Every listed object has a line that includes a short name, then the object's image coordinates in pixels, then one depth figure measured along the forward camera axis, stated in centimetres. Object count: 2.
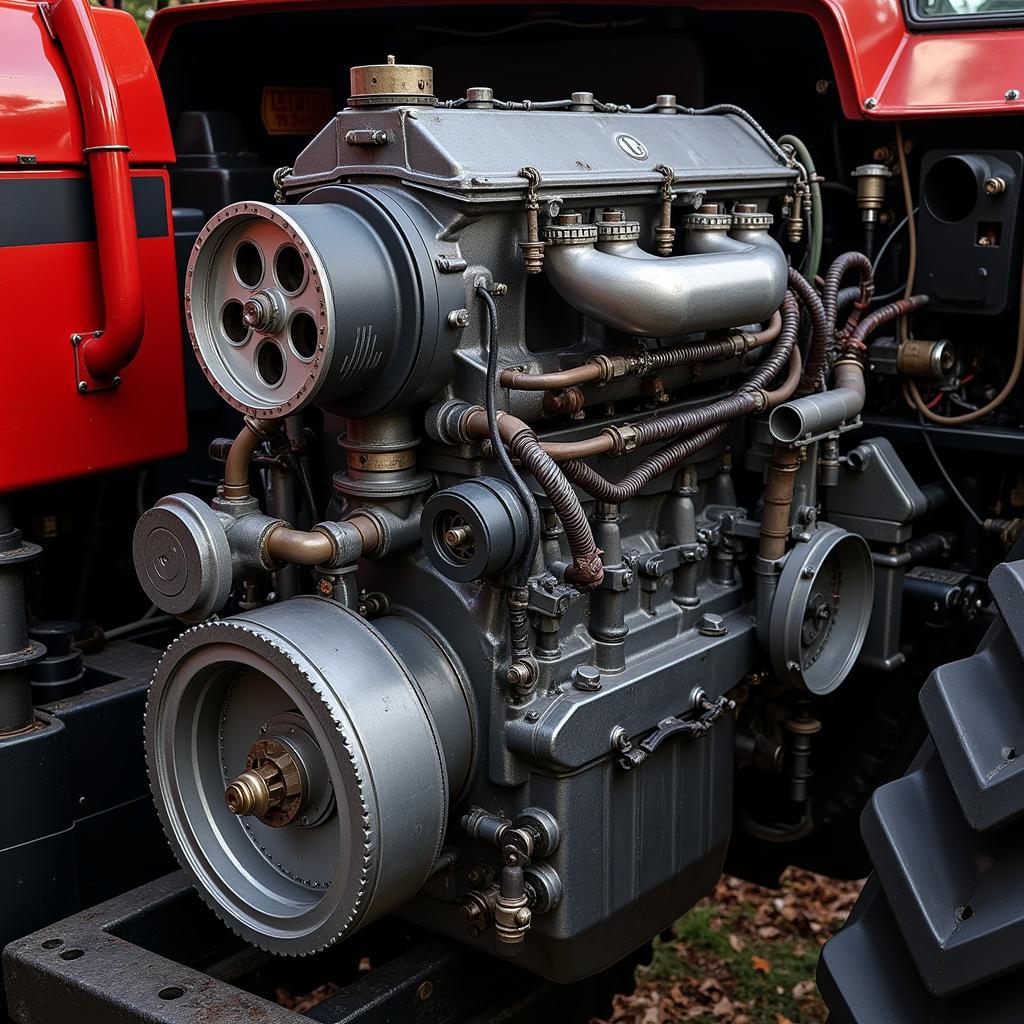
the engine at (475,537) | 172
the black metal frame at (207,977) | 177
